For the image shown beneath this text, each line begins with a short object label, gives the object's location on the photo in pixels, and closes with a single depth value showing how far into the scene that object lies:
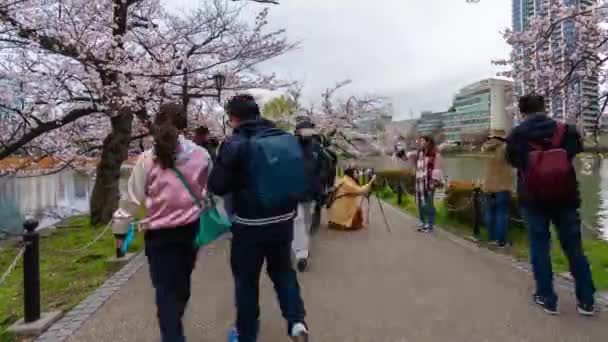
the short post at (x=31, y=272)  3.47
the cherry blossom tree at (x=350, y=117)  29.32
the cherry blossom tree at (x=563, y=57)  7.71
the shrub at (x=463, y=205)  6.96
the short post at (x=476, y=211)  6.82
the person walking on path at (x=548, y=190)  3.18
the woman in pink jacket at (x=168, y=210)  2.48
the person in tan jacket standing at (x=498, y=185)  5.82
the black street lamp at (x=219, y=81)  10.24
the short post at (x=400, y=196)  12.32
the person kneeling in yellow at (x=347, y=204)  7.47
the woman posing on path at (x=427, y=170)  6.96
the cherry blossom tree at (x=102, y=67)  8.16
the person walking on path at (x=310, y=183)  4.08
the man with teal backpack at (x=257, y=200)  2.41
